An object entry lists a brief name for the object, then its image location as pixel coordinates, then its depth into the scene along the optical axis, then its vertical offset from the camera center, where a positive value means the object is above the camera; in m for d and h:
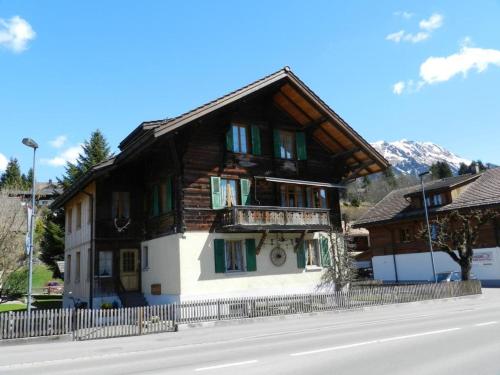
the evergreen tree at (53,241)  37.38 +3.31
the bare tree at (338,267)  25.70 -0.19
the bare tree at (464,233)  26.48 +1.49
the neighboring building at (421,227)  34.25 +2.94
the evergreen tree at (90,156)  40.78 +11.47
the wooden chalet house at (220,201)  21.73 +3.82
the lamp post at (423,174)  28.42 +5.29
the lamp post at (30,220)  17.28 +2.53
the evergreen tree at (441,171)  91.00 +17.86
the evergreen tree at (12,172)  88.37 +22.40
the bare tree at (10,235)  30.92 +3.44
